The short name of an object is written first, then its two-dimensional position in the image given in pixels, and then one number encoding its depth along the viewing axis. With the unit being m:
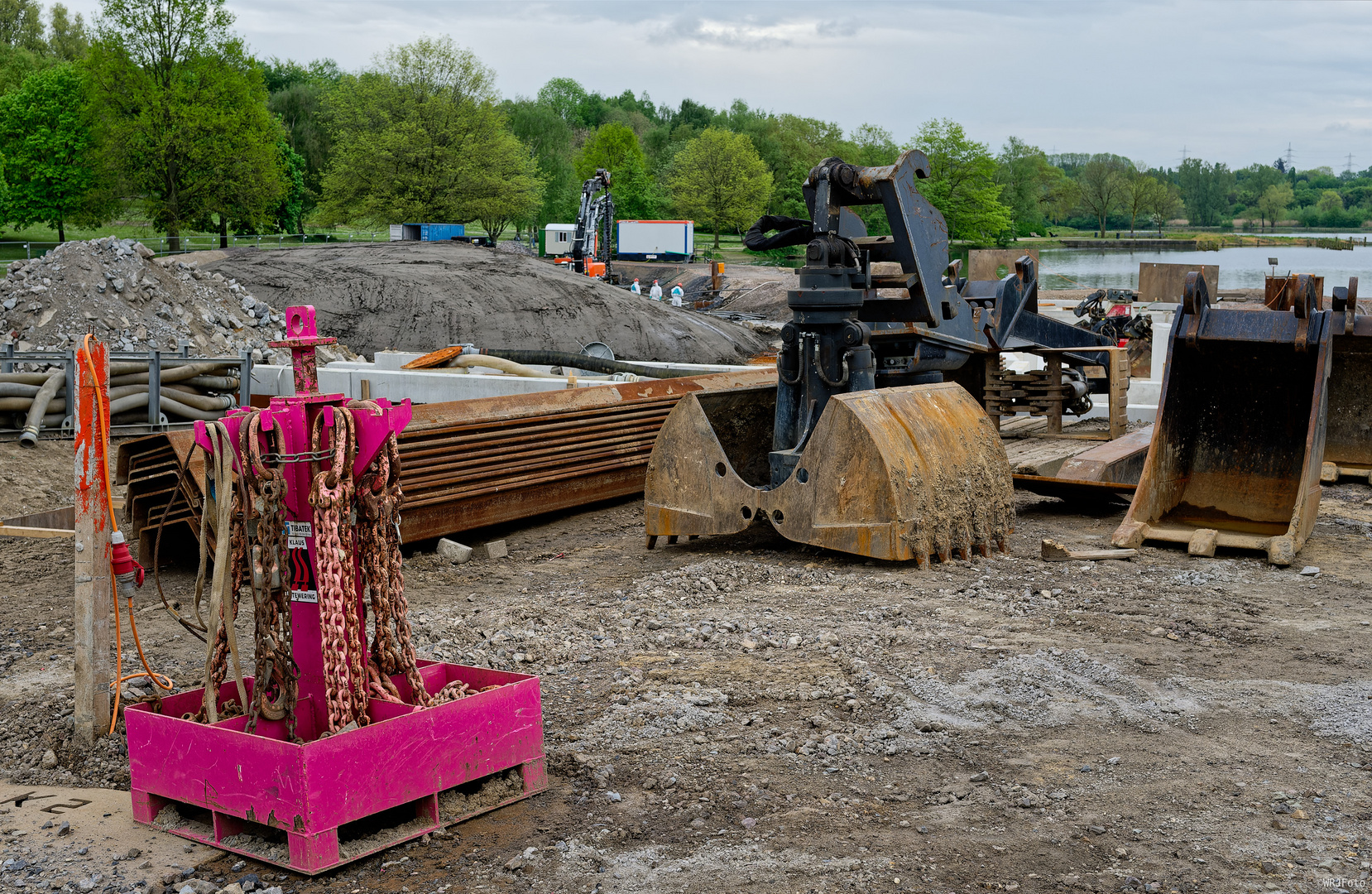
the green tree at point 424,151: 57.94
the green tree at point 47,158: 55.16
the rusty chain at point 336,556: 4.32
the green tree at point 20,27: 87.00
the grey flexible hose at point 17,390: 14.75
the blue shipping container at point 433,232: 48.16
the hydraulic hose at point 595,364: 17.91
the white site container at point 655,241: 67.00
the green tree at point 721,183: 84.04
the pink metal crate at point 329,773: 3.97
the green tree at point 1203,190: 144.38
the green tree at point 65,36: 87.06
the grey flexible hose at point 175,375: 15.81
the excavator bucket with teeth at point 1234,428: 8.81
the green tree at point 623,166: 89.38
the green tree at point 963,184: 77.12
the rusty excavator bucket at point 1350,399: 11.33
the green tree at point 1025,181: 99.69
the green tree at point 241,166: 51.47
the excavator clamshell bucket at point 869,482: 7.58
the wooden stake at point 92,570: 5.19
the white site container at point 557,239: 63.78
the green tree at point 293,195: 67.31
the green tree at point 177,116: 50.88
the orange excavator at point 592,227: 41.94
